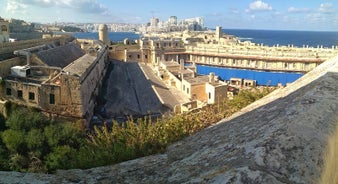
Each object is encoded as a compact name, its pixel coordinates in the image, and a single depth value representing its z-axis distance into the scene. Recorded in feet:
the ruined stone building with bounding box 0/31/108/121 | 70.54
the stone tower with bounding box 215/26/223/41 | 287.79
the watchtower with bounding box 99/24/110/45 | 199.95
